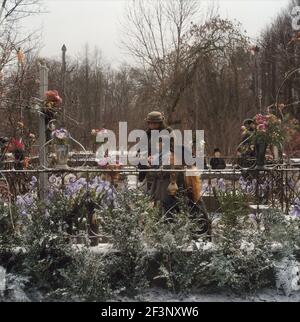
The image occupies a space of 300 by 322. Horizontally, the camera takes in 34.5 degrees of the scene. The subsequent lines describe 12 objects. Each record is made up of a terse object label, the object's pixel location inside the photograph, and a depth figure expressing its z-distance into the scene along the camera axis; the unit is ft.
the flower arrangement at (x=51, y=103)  18.01
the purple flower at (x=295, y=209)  14.76
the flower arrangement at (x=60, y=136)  17.75
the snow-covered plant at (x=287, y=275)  12.66
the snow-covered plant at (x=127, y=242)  12.55
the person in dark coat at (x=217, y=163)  35.43
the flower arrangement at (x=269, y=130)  19.27
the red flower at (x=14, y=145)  24.07
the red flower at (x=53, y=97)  18.16
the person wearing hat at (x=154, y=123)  18.38
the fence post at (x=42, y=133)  16.85
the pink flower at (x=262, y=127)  19.25
